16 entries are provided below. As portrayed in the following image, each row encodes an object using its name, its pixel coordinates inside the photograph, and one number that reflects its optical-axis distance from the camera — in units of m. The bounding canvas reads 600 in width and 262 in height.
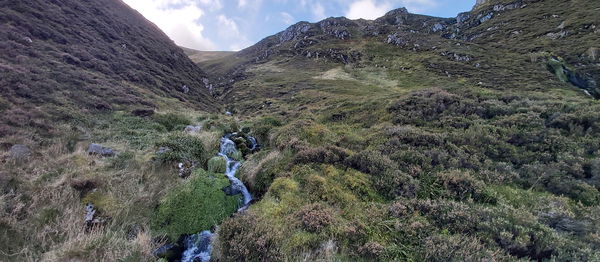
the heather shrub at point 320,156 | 10.16
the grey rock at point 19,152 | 9.40
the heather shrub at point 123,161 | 10.32
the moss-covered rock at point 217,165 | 11.30
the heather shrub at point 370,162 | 9.19
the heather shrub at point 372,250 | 5.52
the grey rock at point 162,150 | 11.68
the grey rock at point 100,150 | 11.60
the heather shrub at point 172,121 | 21.05
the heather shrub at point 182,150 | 11.22
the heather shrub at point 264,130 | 16.66
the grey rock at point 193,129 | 18.67
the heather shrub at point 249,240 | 5.50
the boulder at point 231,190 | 9.20
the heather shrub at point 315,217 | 6.32
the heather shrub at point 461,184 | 7.71
